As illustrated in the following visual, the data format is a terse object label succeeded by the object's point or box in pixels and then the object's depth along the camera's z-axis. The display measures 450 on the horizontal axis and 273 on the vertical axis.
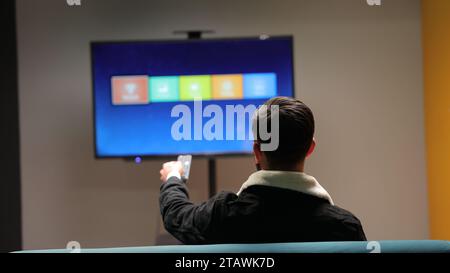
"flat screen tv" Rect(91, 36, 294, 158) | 6.69
